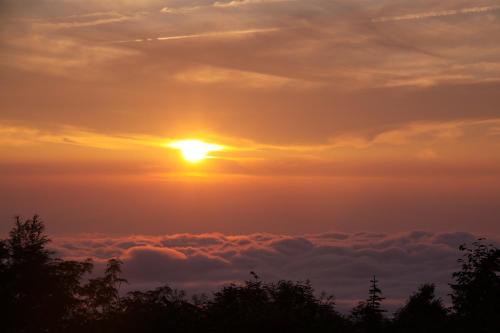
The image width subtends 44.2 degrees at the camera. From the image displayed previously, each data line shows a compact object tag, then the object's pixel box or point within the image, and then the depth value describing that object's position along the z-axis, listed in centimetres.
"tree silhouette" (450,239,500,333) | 5453
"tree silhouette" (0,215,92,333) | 4125
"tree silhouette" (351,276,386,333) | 4956
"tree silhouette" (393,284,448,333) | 4656
